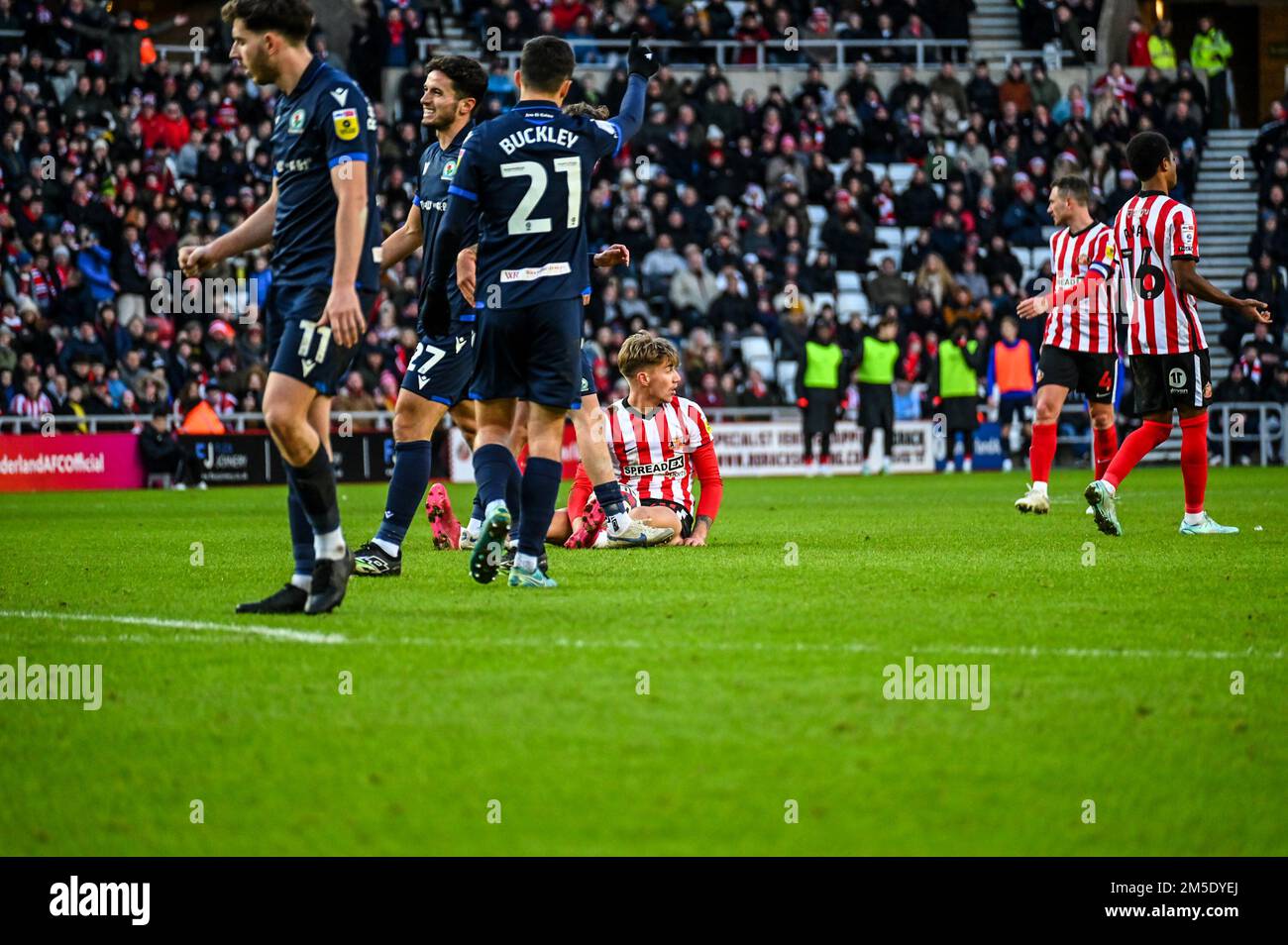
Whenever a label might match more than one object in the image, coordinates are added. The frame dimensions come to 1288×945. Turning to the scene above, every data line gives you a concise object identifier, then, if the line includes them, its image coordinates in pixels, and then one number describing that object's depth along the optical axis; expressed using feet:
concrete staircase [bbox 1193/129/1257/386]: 109.40
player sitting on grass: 34.76
